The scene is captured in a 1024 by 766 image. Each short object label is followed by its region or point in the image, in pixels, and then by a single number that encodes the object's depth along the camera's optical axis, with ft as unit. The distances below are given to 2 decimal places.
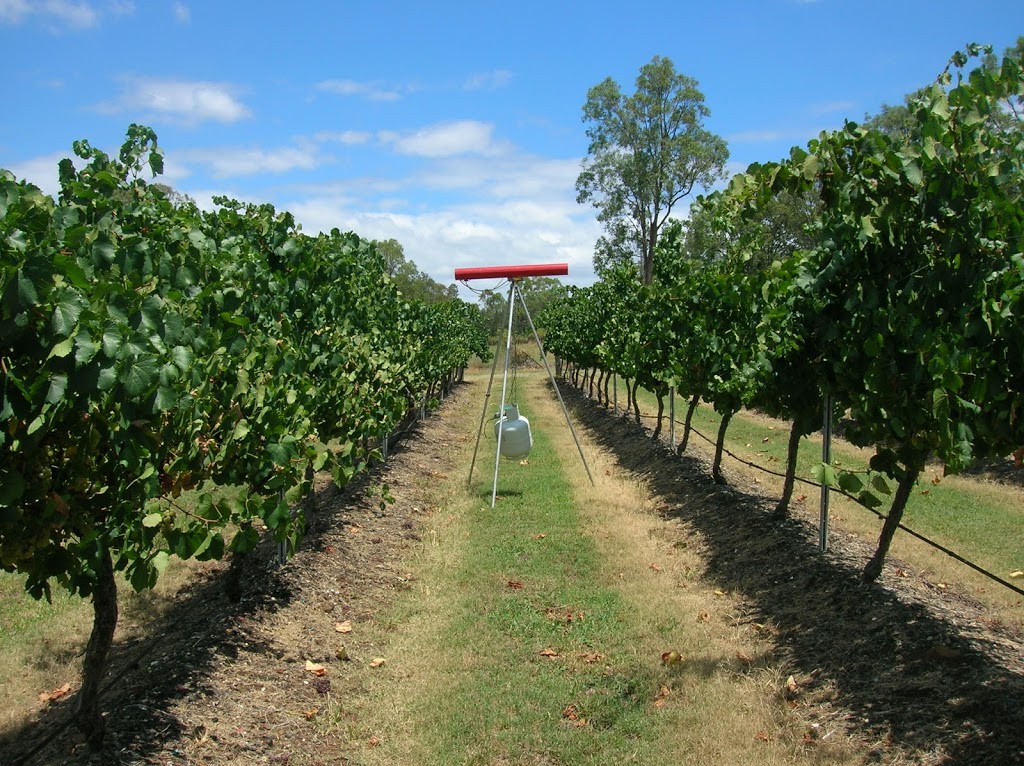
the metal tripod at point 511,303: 38.40
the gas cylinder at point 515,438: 40.45
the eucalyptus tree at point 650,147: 153.48
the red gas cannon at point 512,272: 36.14
